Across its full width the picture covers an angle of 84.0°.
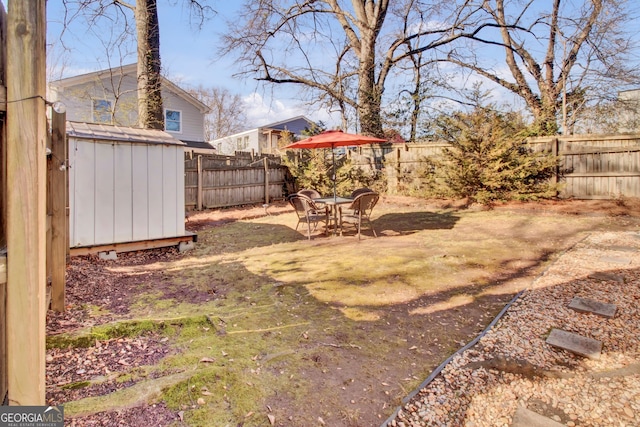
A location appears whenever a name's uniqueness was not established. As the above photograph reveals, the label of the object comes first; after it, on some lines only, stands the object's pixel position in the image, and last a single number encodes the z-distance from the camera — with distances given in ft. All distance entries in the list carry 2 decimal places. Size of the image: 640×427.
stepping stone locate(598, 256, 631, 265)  14.52
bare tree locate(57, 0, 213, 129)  26.78
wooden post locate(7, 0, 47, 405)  4.08
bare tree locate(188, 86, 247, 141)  115.55
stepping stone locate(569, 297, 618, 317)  10.02
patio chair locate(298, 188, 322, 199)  25.91
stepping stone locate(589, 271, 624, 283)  12.62
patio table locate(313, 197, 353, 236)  22.21
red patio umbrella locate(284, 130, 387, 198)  22.59
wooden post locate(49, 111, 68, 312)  10.25
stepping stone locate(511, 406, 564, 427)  5.92
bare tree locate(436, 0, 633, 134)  41.75
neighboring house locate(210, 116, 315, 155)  82.02
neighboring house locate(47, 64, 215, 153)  49.52
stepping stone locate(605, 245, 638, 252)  16.47
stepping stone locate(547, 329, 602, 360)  8.11
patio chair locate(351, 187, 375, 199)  25.22
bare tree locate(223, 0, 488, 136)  47.78
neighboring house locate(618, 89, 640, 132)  42.45
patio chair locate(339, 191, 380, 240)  20.75
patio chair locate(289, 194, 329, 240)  22.11
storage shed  16.87
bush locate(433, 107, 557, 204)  30.76
